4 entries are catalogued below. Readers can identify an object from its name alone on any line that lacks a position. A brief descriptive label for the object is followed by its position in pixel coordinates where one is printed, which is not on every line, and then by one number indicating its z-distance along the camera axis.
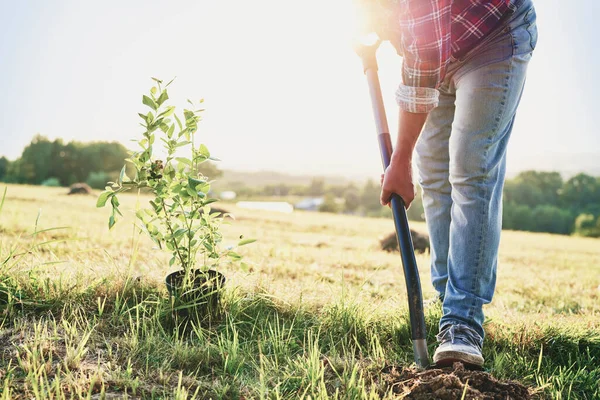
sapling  2.44
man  2.33
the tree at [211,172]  28.16
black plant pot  2.52
